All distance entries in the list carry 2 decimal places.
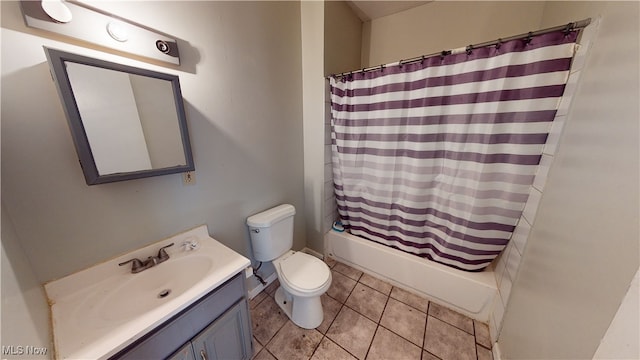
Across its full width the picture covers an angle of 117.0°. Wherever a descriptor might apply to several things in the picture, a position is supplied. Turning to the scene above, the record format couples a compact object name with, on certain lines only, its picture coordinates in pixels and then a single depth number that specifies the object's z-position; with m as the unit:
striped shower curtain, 1.06
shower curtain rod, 0.87
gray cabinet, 0.70
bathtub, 1.39
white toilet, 1.29
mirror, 0.72
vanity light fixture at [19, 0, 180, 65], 0.64
